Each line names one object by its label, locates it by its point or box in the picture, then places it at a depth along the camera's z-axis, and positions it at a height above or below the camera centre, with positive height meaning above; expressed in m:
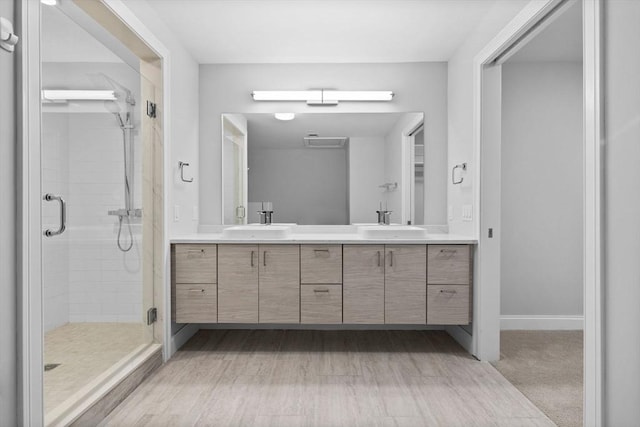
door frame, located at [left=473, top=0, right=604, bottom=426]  1.71 +0.00
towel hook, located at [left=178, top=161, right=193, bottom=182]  3.21 +0.33
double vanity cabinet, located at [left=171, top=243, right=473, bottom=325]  3.02 -0.48
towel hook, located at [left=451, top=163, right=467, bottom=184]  3.17 +0.32
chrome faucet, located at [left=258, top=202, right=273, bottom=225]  3.71 -0.01
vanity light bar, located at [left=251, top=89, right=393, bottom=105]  3.67 +0.97
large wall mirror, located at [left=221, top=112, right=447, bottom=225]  3.69 +0.37
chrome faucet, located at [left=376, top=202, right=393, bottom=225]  3.68 -0.04
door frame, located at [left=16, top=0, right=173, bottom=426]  1.50 -0.03
